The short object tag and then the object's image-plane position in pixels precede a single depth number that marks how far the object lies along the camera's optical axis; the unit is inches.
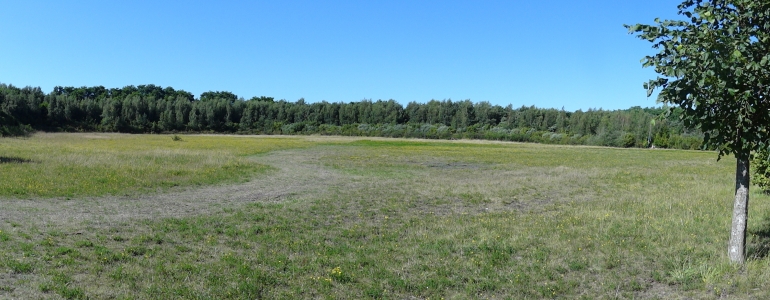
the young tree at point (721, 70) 269.9
